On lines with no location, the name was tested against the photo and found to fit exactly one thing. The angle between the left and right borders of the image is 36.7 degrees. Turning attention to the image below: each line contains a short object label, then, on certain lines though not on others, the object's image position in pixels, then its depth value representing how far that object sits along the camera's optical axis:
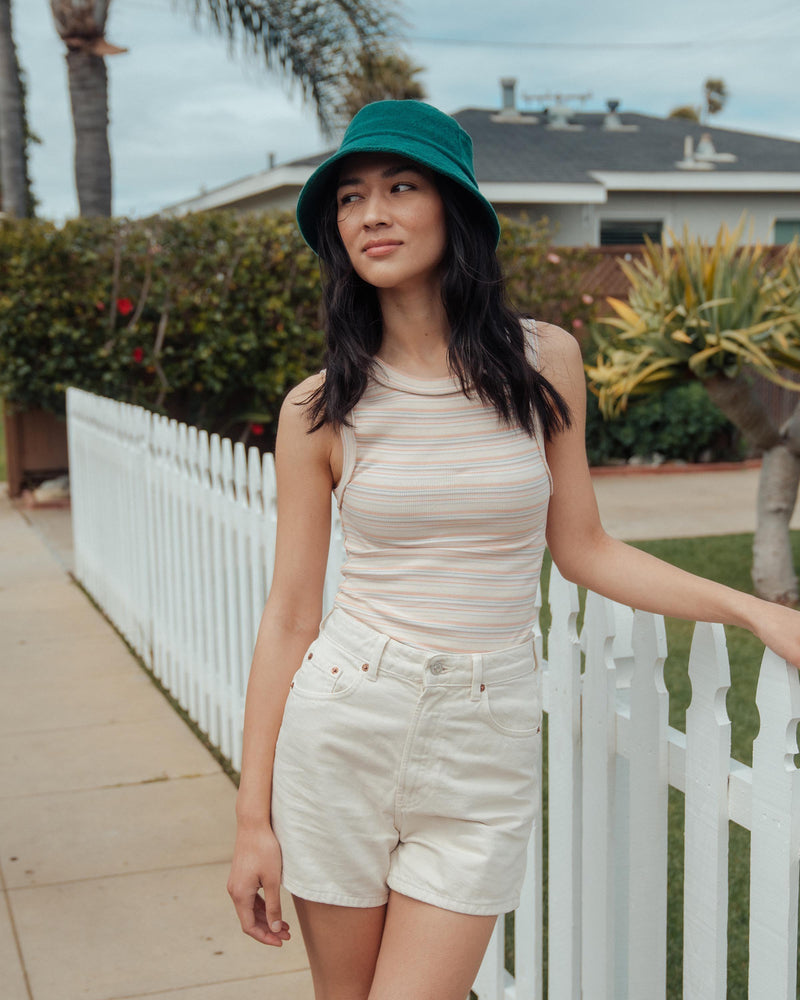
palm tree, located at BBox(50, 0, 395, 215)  11.56
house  18.61
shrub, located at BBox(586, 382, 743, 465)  12.57
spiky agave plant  6.66
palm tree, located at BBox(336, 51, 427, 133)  12.57
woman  1.83
